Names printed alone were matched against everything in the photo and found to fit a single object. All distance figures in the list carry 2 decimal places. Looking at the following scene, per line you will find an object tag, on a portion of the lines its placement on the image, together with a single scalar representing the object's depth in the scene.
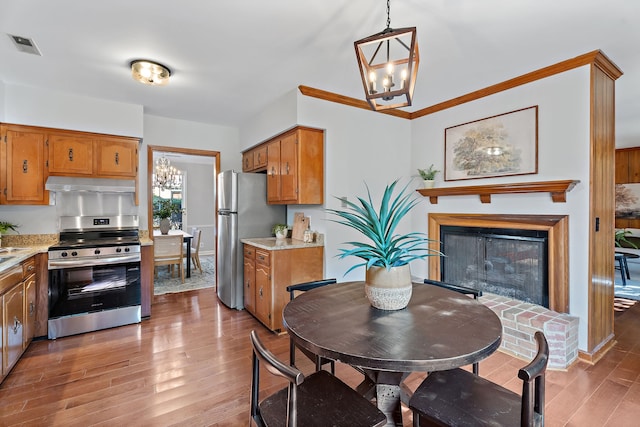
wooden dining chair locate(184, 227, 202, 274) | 5.85
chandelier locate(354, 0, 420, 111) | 1.45
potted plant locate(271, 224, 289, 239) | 3.88
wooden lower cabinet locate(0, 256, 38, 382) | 2.29
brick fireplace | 2.50
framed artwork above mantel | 3.03
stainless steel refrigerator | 3.93
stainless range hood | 3.36
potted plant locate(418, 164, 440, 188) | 3.91
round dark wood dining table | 1.15
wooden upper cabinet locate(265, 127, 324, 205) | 3.36
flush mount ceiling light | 2.71
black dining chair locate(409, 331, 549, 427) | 1.04
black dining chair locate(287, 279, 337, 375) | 1.91
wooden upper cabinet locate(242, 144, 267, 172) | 4.17
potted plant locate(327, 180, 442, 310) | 1.55
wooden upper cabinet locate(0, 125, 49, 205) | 3.21
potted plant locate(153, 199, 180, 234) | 5.39
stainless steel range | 3.12
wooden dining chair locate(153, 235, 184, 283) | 5.00
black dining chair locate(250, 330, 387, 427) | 1.11
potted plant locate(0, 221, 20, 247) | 3.21
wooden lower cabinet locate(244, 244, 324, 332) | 3.20
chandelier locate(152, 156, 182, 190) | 5.82
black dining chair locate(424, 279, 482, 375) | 1.87
